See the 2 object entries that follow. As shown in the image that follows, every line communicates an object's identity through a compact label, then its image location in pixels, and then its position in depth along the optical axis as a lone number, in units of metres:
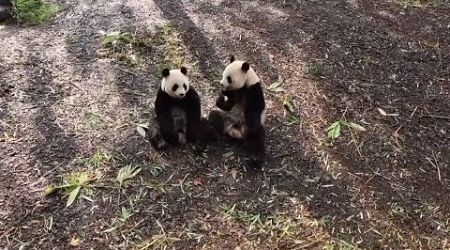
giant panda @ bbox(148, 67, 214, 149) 4.17
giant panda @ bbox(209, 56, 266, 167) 4.23
